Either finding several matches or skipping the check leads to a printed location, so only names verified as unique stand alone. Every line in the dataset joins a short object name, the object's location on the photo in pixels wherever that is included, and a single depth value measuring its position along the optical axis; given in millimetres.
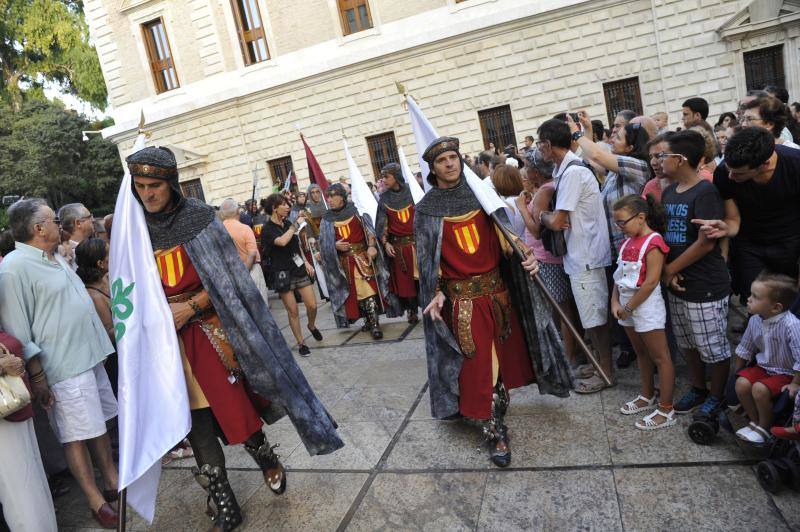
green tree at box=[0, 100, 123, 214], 25391
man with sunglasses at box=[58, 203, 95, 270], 4609
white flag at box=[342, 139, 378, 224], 6525
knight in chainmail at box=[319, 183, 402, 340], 6434
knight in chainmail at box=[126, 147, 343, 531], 2852
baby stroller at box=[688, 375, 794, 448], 2877
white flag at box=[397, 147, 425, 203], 6151
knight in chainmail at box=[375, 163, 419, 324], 6211
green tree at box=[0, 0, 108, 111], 26859
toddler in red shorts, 2586
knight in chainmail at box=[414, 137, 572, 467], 3250
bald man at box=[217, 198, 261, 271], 5781
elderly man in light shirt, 3041
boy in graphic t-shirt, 3051
